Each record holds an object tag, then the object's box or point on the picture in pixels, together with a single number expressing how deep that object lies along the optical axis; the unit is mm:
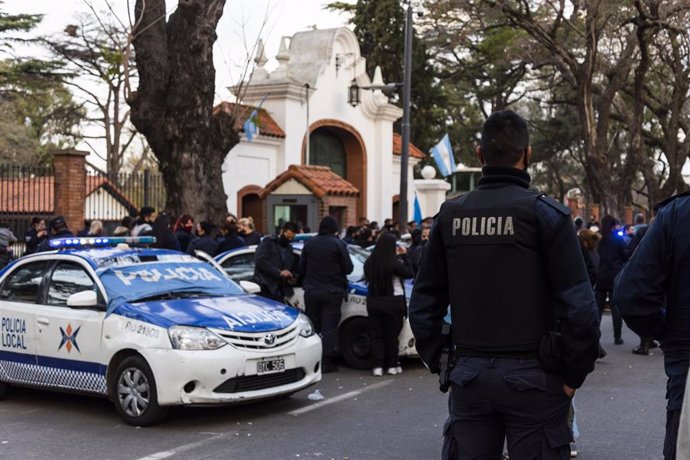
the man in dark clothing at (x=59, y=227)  13656
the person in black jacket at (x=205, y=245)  13332
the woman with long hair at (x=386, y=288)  10055
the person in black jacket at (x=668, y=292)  3777
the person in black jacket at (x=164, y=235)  12891
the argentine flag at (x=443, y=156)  25297
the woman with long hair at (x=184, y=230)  14180
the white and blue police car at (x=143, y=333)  7664
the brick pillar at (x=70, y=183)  20484
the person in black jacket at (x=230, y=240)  14070
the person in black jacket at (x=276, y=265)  10898
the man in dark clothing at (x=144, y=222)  14234
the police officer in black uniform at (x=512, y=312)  3600
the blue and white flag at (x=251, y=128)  23734
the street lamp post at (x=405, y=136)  20094
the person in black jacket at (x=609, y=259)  12641
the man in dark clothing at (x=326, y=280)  10383
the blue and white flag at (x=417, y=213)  24953
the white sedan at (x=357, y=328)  10648
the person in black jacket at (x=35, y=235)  15348
